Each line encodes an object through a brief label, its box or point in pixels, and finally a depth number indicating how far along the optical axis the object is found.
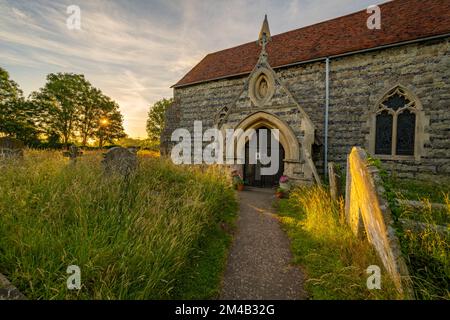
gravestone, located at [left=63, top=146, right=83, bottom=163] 8.74
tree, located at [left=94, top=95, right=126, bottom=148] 33.75
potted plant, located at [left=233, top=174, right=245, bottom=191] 7.91
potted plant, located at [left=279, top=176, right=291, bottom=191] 6.72
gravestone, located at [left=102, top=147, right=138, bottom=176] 5.42
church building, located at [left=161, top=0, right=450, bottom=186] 6.73
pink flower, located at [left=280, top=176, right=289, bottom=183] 6.77
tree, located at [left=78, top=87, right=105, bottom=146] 30.89
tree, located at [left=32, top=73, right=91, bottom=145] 26.05
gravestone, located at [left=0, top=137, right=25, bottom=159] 7.27
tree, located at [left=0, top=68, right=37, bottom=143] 20.88
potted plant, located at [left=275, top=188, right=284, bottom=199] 6.68
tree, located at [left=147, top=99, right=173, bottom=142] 41.69
